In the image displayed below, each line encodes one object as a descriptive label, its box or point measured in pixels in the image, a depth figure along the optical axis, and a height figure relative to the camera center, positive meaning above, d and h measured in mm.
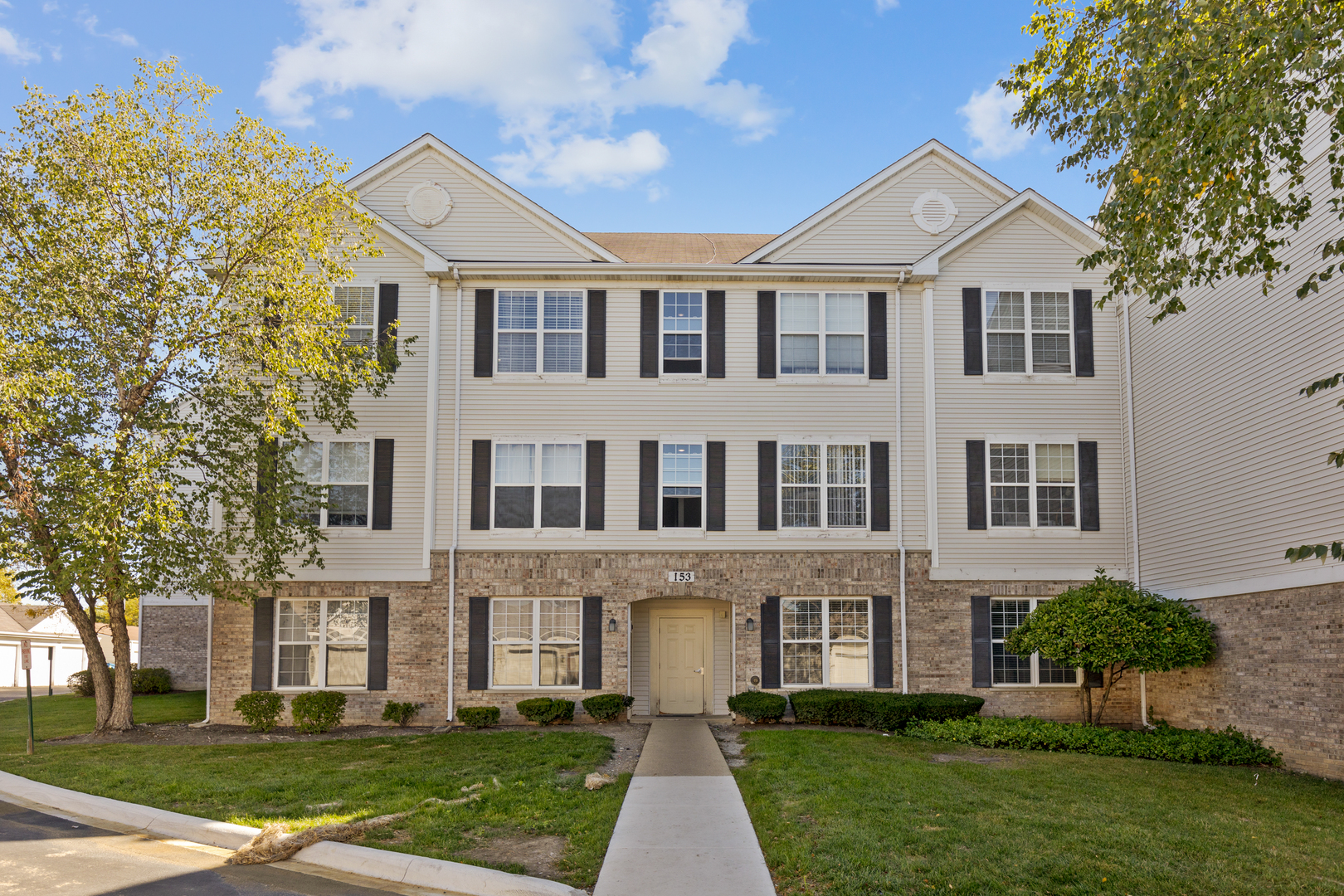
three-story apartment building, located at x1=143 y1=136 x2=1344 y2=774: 18578 +1586
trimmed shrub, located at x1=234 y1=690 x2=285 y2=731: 17641 -2521
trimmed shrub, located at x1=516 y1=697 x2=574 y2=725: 17688 -2538
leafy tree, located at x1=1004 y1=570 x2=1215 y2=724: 15859 -1083
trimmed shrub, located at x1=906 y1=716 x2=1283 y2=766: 14508 -2637
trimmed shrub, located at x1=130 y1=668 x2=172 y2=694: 26281 -3074
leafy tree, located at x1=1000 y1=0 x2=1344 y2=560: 8461 +4010
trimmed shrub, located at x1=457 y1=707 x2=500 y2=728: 17781 -2669
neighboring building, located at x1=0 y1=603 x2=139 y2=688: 40281 -3606
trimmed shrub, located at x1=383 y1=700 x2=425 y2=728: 17969 -2630
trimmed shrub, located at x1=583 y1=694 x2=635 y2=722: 17891 -2510
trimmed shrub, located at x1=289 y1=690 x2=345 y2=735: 17531 -2560
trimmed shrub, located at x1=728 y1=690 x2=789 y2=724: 17656 -2462
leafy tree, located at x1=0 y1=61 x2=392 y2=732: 15055 +3482
